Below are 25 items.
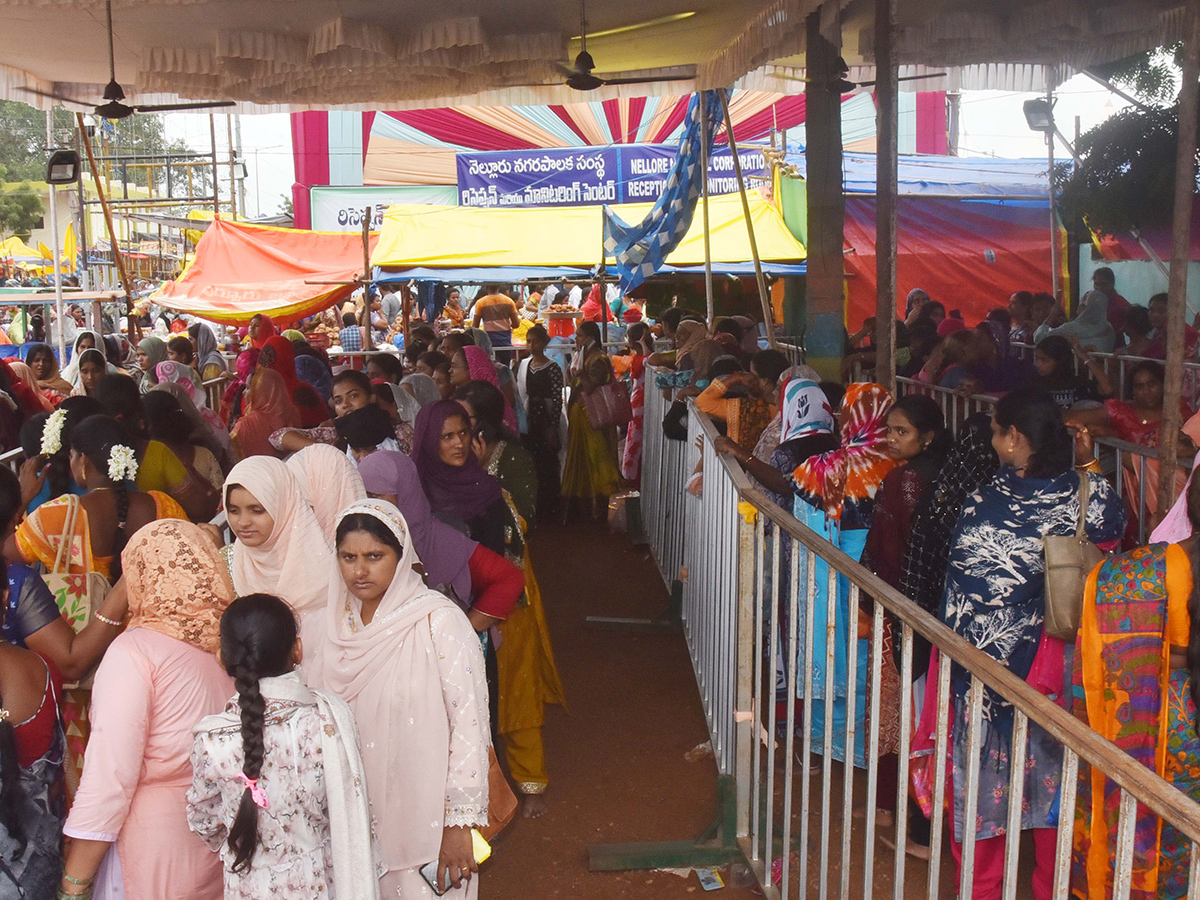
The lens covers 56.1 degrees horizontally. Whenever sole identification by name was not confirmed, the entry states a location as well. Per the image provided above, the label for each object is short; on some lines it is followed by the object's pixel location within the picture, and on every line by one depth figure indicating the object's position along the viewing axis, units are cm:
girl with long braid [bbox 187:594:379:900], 250
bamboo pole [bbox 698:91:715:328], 1002
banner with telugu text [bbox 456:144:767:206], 1858
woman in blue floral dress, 355
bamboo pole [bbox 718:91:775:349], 866
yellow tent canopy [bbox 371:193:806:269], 1310
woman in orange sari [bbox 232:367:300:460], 718
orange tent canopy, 1620
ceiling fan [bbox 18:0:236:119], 741
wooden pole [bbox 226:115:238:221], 2892
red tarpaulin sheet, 1572
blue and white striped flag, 1080
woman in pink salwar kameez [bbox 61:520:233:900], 265
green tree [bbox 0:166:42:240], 4016
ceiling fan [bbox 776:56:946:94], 735
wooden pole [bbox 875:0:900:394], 597
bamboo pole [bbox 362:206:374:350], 1307
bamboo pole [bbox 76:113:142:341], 1454
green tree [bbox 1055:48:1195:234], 857
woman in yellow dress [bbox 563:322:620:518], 1051
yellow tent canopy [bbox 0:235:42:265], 3503
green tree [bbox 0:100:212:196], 5241
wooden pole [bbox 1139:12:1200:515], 423
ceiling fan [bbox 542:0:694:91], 740
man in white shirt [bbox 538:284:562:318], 2766
